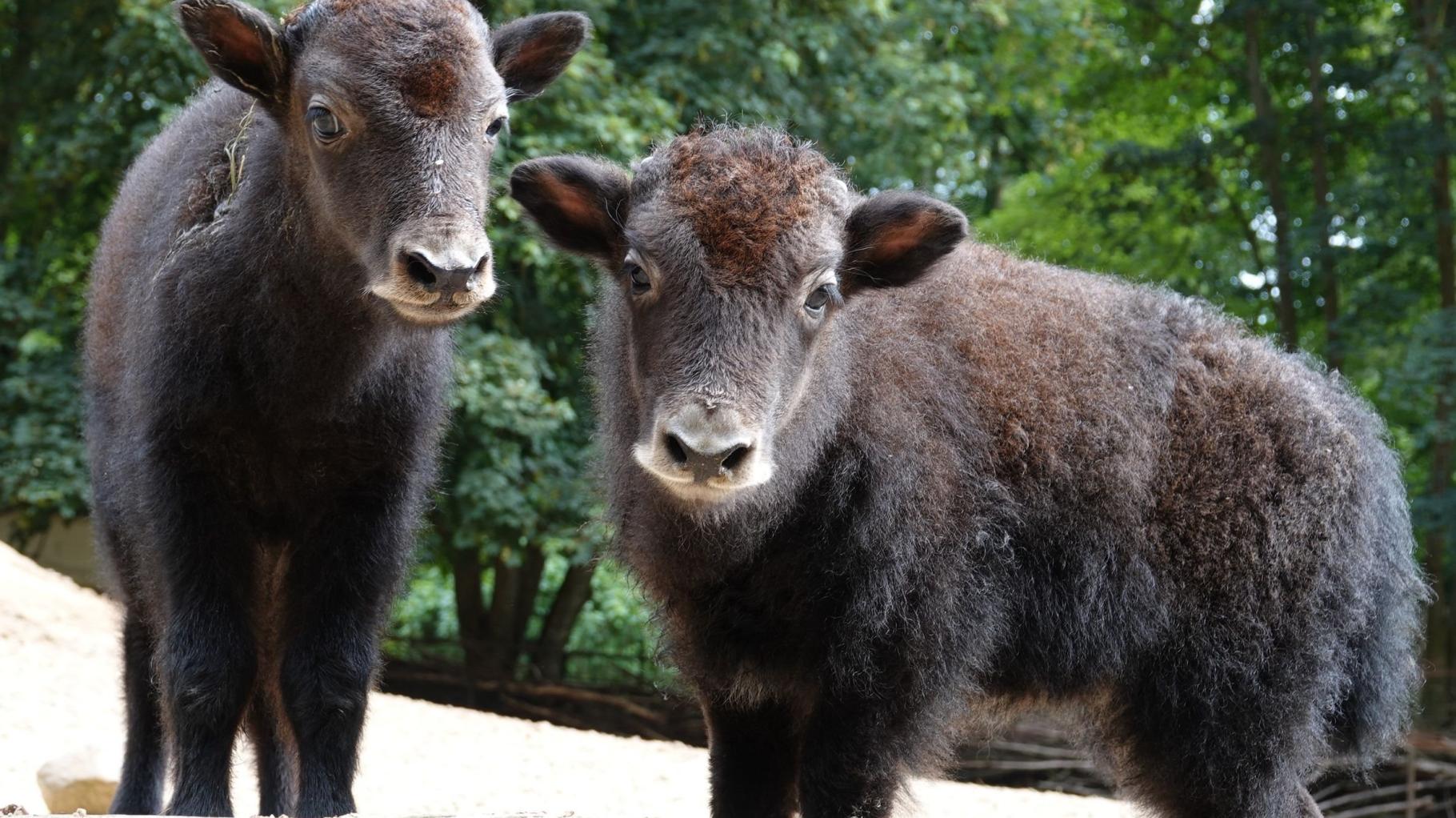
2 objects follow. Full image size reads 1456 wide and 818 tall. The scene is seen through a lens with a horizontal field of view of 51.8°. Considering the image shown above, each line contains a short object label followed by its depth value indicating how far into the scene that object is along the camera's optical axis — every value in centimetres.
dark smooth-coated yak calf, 542
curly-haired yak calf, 501
